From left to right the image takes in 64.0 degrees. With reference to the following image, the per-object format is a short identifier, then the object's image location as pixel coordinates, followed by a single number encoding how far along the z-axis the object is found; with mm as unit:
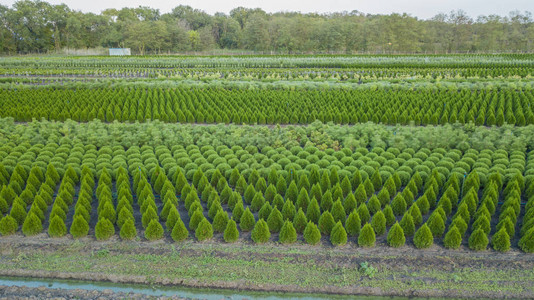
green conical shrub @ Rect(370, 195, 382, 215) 10242
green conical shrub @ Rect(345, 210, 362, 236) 9406
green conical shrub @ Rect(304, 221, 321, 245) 9094
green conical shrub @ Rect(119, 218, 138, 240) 9461
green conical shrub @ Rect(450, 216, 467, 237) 9055
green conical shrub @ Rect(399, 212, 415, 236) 9336
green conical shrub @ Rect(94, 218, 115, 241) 9453
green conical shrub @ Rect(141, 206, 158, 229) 9781
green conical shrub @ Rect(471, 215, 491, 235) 8996
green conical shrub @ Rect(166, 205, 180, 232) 9617
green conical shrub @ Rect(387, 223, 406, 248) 8928
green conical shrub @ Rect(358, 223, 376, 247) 8953
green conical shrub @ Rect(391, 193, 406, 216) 10305
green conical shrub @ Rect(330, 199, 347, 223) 9836
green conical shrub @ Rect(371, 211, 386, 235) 9406
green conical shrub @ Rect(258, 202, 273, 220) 9977
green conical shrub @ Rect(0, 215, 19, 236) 9734
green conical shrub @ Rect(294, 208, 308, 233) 9594
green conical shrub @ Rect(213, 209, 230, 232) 9703
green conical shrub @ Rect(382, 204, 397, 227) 9773
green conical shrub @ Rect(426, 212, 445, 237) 9227
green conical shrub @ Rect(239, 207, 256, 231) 9750
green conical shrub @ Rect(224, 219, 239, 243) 9273
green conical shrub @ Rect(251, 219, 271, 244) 9211
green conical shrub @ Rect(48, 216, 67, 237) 9578
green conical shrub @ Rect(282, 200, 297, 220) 9938
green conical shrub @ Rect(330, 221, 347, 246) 9047
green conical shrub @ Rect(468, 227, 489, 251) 8716
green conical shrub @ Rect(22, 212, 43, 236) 9711
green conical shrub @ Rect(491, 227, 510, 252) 8680
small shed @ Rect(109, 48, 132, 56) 69425
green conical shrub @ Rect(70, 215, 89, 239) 9562
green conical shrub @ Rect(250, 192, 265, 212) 10617
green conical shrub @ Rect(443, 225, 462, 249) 8797
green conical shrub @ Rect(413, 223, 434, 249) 8820
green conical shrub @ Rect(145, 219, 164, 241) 9398
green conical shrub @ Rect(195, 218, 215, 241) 9359
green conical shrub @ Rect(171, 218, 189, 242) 9312
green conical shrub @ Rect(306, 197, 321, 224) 9969
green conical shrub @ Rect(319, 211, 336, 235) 9516
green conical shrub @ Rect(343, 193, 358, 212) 10234
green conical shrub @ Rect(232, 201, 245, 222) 10031
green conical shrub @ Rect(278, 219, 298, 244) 9148
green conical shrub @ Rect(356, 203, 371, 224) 9812
